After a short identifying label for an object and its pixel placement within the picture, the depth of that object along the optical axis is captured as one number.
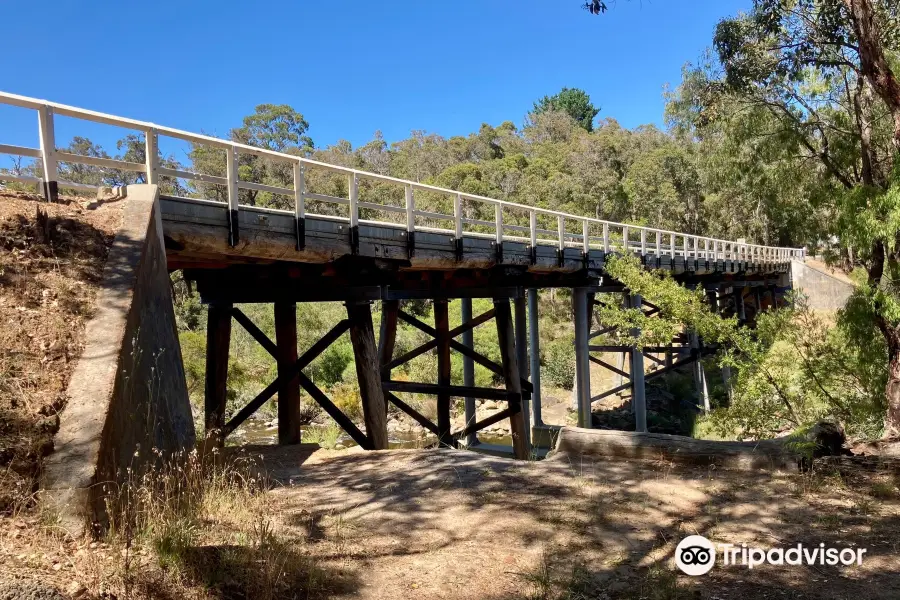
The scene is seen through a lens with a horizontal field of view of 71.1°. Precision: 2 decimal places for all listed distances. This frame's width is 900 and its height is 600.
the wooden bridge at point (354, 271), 5.87
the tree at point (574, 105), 87.88
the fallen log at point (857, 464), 5.50
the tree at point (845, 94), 8.16
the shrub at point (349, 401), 20.39
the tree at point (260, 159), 31.09
